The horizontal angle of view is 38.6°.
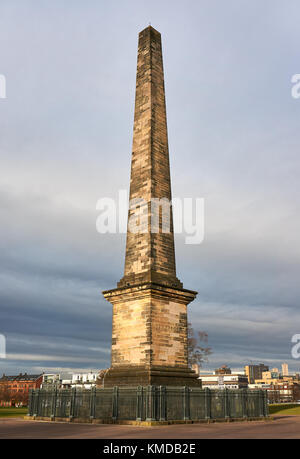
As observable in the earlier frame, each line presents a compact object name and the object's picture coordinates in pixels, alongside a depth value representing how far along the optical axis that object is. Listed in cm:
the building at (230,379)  14065
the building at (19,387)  10594
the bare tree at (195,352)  5012
